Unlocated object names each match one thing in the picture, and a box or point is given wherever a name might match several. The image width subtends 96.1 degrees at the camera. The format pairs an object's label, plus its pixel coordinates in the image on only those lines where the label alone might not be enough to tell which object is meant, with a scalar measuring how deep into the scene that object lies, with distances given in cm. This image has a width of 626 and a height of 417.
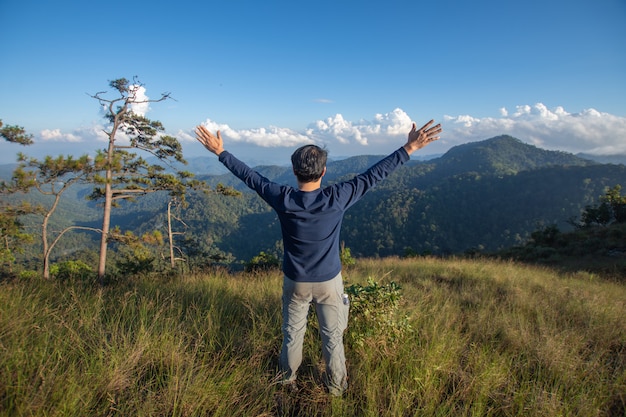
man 183
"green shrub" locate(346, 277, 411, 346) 239
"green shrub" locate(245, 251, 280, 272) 1611
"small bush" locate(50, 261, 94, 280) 1897
